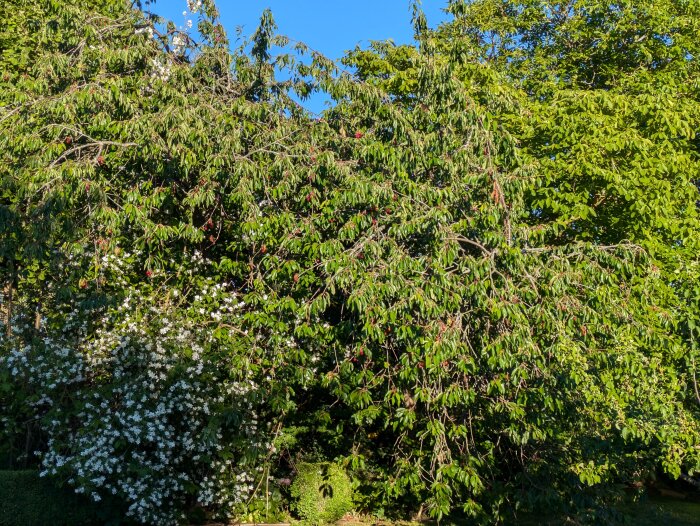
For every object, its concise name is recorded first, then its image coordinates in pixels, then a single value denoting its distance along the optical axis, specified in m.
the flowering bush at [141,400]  8.62
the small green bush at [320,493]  10.55
